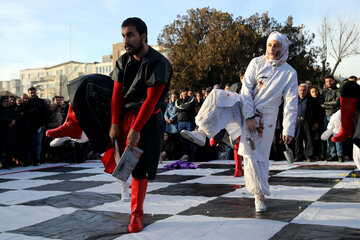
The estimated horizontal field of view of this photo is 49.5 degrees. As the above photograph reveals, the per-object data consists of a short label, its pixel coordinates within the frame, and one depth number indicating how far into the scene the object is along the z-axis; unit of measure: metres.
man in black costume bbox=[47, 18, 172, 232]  3.05
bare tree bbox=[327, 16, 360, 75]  23.84
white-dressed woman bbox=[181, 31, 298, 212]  3.64
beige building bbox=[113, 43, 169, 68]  58.91
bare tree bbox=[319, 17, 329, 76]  25.33
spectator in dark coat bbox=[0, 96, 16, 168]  8.55
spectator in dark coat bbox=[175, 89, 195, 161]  9.23
